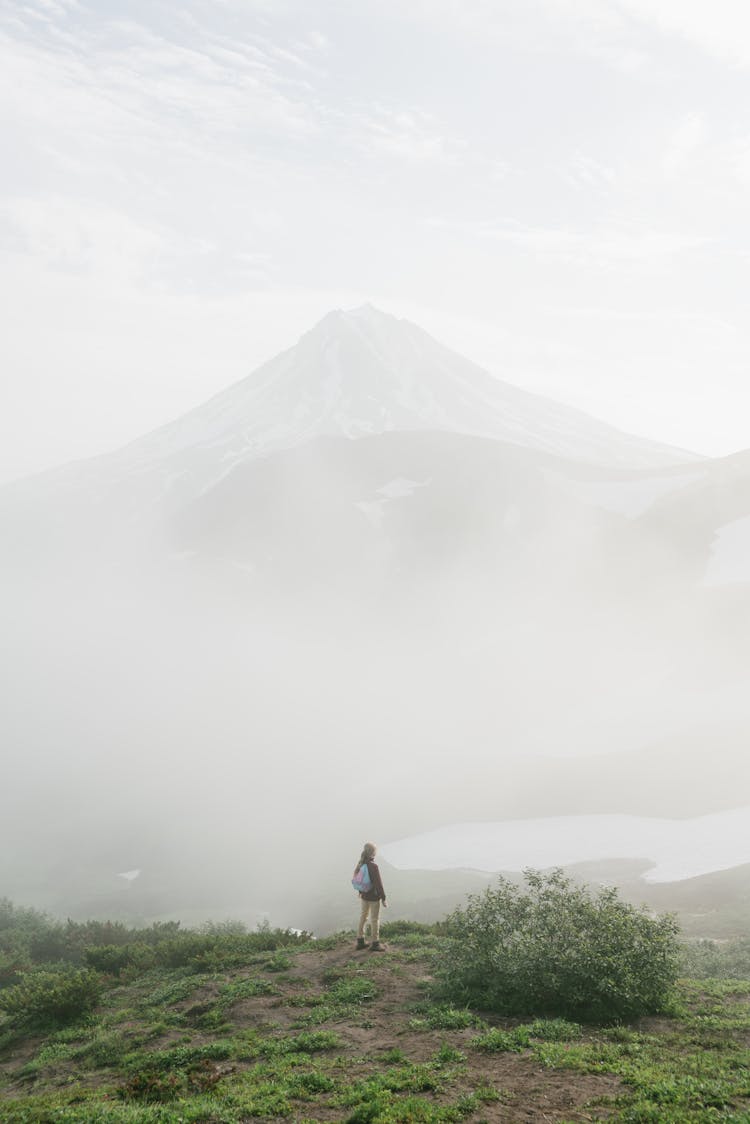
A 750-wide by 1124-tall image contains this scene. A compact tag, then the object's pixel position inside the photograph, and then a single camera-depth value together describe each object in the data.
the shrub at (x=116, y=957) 20.55
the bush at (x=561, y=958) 12.85
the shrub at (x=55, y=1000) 16.28
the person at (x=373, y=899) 17.62
